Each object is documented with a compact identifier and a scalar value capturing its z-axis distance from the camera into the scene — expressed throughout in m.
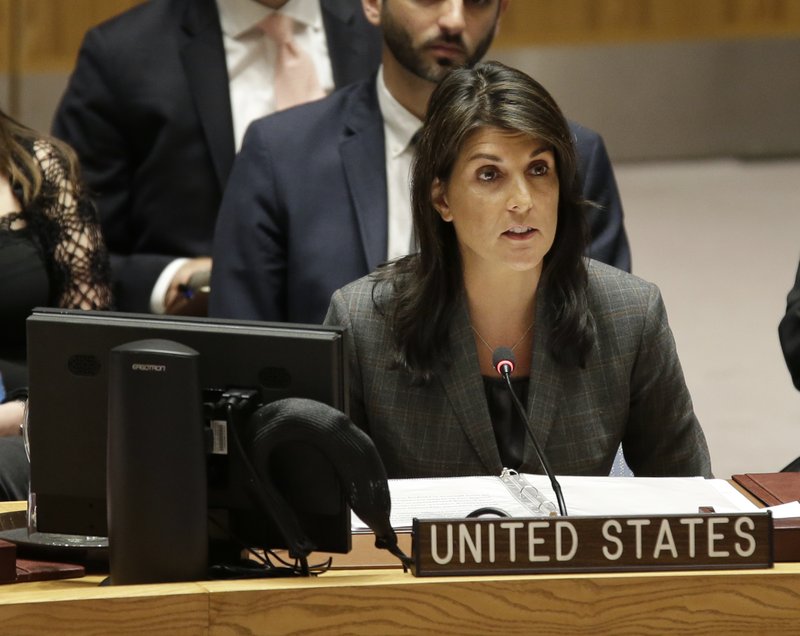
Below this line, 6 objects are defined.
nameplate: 8.62
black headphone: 8.66
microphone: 9.00
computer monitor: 8.73
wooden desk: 8.57
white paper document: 8.91
